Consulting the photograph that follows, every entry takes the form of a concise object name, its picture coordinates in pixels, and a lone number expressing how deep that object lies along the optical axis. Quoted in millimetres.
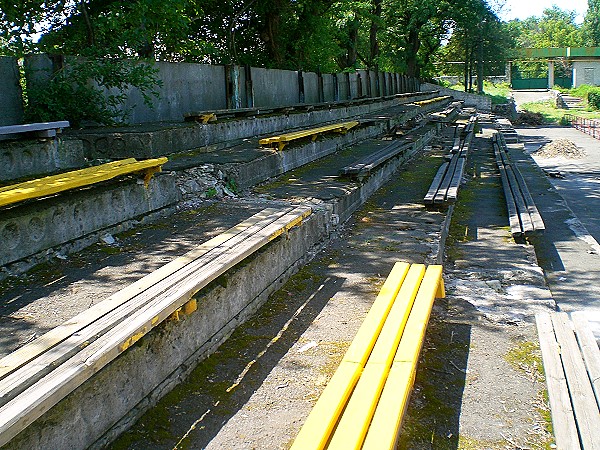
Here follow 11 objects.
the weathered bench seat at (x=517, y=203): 7898
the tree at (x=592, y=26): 95812
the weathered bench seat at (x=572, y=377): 2803
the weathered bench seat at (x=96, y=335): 2174
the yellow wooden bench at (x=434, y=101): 27108
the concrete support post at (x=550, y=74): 72125
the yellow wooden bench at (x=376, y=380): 2455
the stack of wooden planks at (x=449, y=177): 8023
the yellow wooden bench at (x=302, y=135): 8727
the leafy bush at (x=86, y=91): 7926
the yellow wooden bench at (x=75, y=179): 4027
